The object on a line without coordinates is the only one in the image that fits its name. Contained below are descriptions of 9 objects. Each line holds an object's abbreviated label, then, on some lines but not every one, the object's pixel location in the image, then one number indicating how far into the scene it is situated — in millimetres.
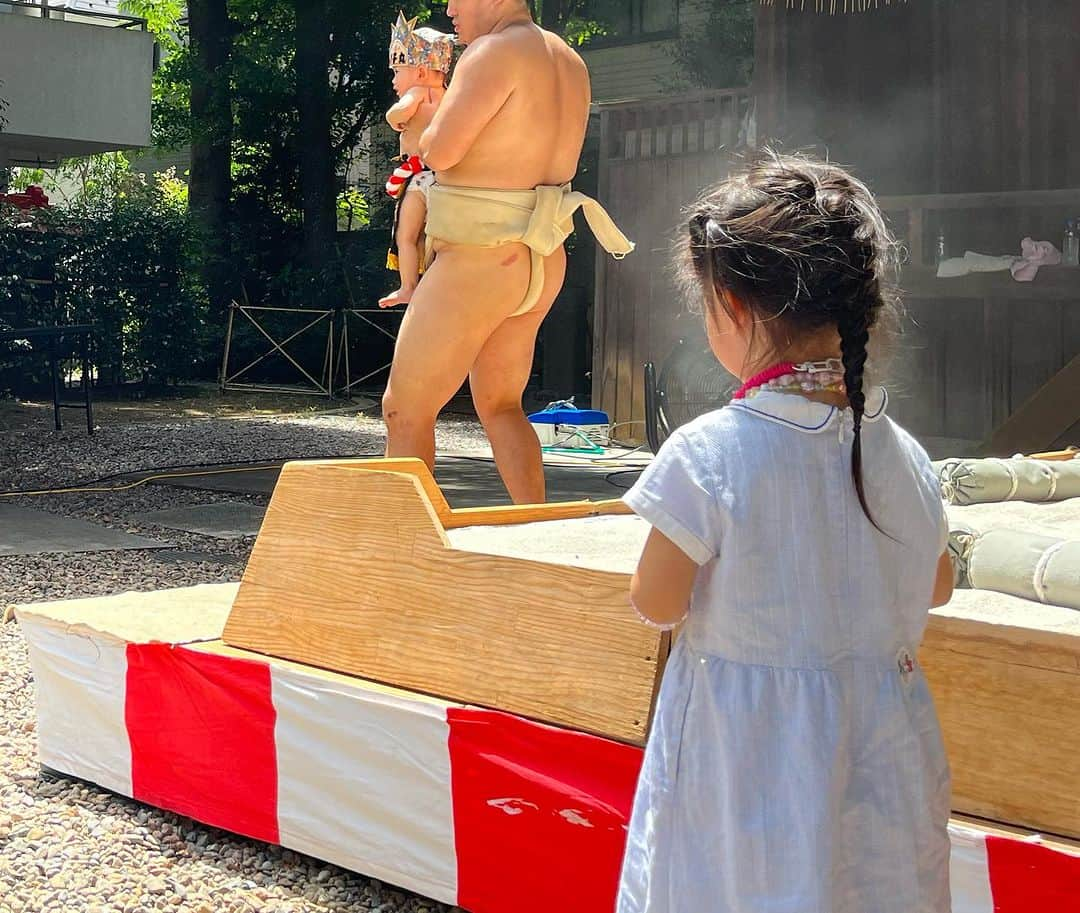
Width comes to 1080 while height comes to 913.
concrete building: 17062
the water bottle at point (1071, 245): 8008
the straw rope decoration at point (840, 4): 7141
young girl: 1521
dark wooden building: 8680
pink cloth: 7801
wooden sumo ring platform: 1869
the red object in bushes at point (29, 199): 13352
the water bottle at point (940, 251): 8727
